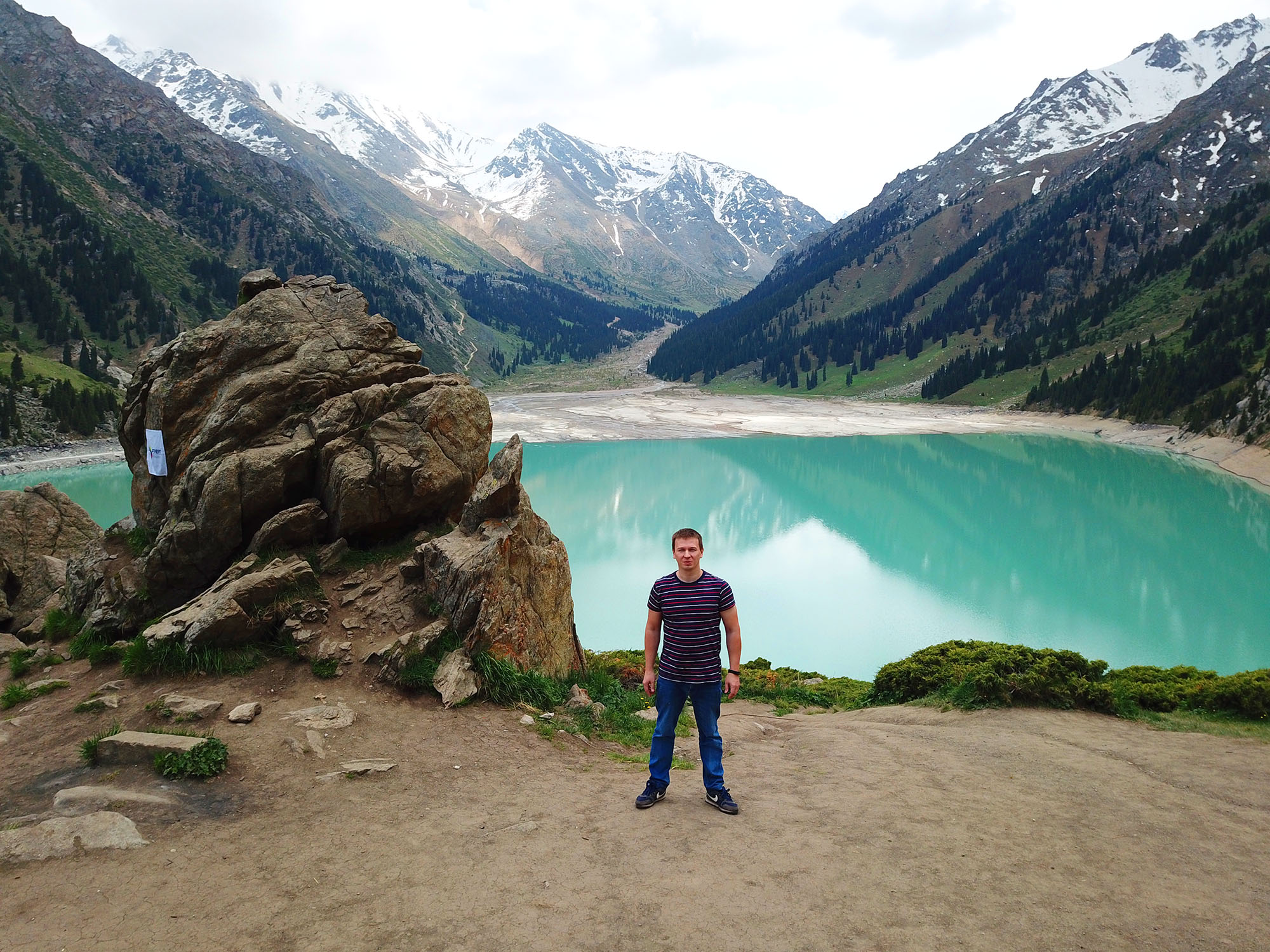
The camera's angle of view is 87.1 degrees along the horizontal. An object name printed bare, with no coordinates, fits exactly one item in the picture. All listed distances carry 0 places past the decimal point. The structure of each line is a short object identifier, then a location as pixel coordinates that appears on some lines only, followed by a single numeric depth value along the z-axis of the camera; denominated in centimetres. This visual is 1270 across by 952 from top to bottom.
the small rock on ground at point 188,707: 845
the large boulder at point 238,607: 976
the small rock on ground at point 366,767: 757
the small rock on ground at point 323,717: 855
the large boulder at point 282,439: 1189
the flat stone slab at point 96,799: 636
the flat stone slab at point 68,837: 551
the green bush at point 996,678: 1075
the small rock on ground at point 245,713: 844
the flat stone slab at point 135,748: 730
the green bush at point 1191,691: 945
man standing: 670
